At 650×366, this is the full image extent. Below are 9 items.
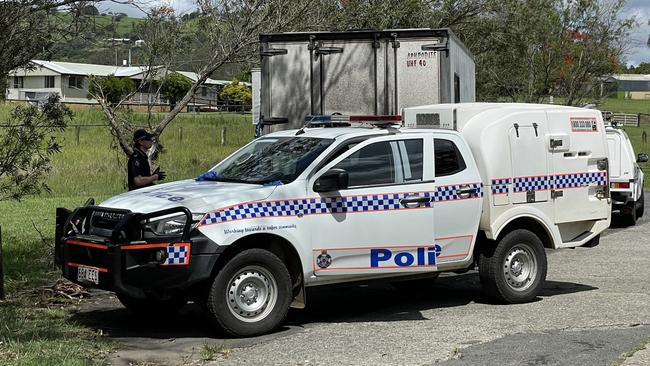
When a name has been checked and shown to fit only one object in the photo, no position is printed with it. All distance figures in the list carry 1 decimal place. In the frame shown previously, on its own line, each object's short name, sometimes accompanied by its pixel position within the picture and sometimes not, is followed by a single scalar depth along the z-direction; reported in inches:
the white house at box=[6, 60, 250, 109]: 2431.1
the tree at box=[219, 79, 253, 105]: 2679.4
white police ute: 308.7
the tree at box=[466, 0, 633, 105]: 1159.0
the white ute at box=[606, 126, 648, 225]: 704.4
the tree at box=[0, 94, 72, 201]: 424.8
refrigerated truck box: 491.2
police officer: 409.7
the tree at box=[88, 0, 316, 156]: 530.0
